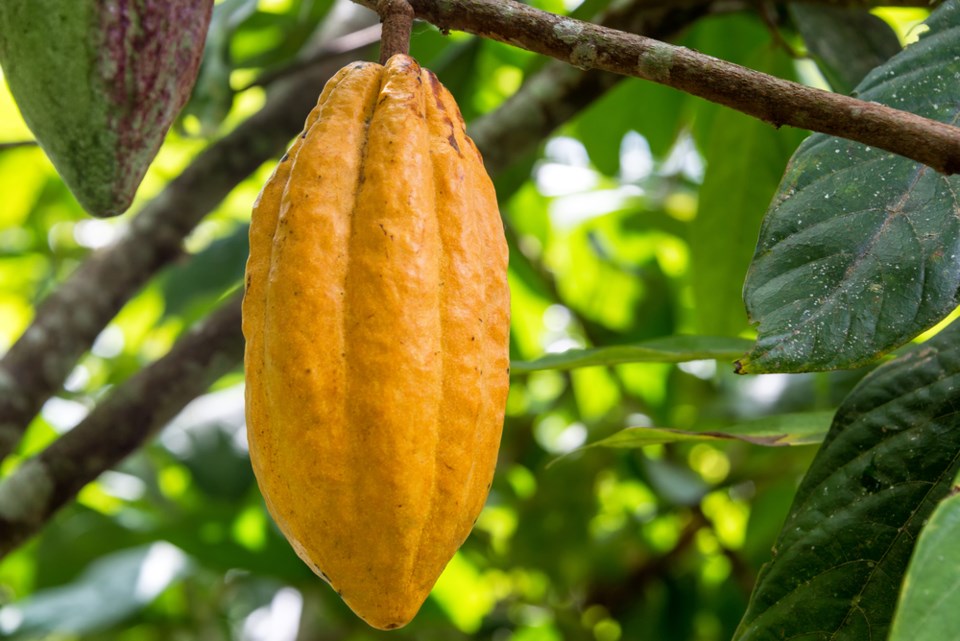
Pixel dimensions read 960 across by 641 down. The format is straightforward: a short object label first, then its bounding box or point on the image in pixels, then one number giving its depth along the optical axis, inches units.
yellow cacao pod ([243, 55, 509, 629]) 33.2
